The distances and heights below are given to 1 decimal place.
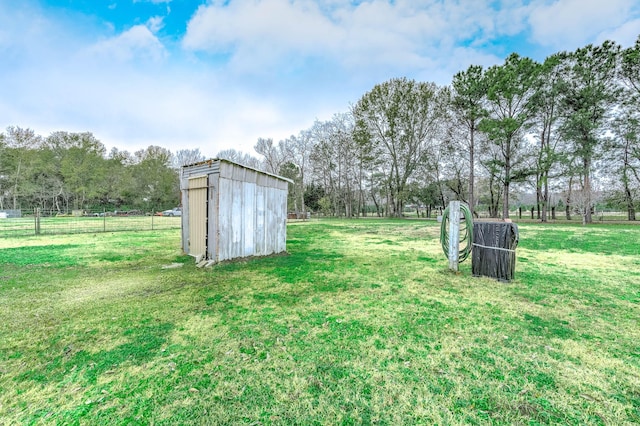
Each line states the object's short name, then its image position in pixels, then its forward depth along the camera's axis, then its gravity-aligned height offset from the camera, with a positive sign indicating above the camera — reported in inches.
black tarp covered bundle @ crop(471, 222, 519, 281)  175.6 -27.6
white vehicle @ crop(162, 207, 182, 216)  1395.2 +7.9
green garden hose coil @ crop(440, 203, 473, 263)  190.9 -16.0
